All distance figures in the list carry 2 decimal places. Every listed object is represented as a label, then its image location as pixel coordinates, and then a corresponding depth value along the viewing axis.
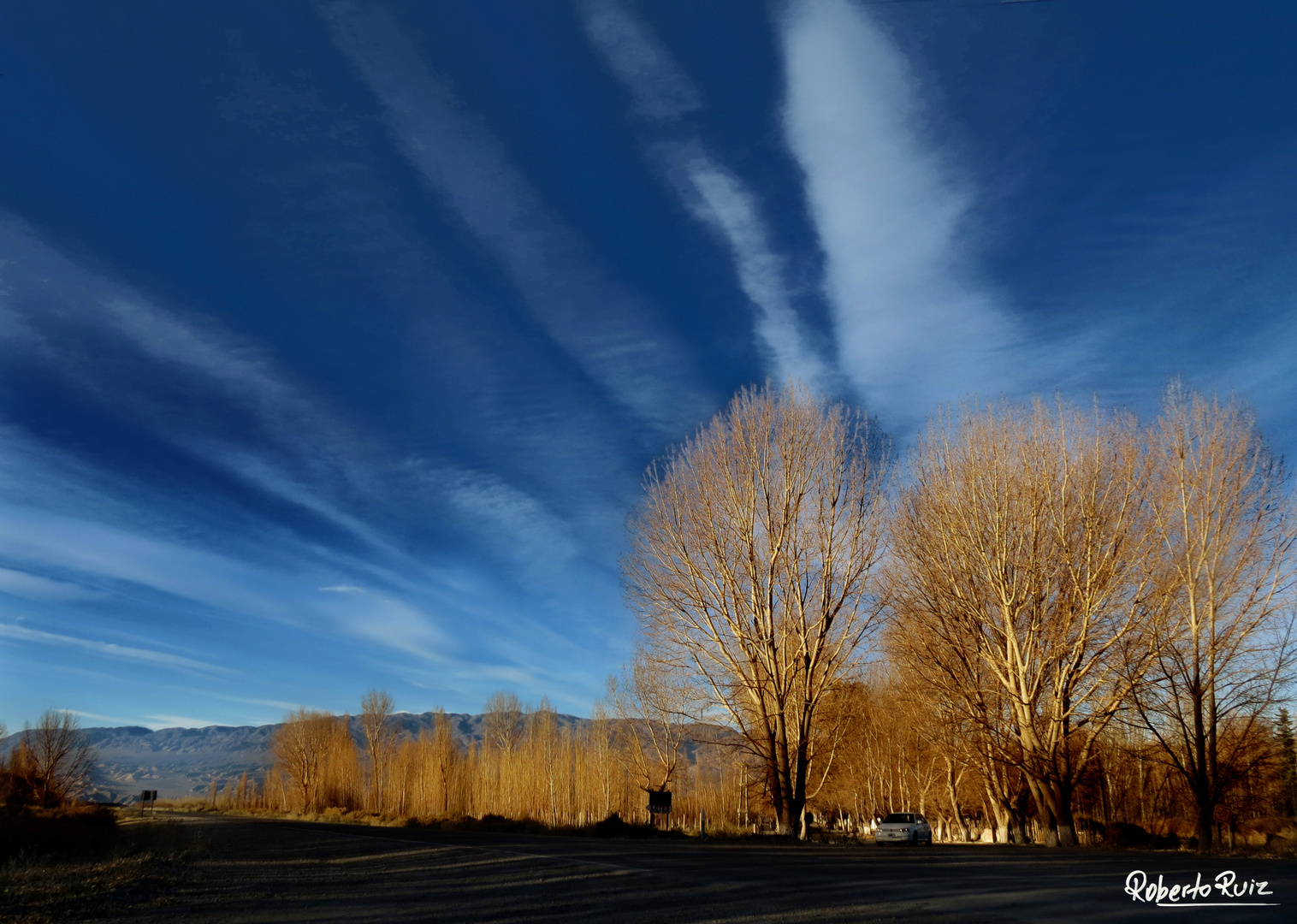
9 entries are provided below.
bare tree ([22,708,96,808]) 42.47
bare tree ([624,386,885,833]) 23.83
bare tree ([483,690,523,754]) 78.19
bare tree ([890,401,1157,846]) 23.56
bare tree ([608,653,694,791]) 42.38
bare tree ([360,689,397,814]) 78.88
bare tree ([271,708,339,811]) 82.06
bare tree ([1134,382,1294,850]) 23.30
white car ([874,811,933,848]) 25.70
